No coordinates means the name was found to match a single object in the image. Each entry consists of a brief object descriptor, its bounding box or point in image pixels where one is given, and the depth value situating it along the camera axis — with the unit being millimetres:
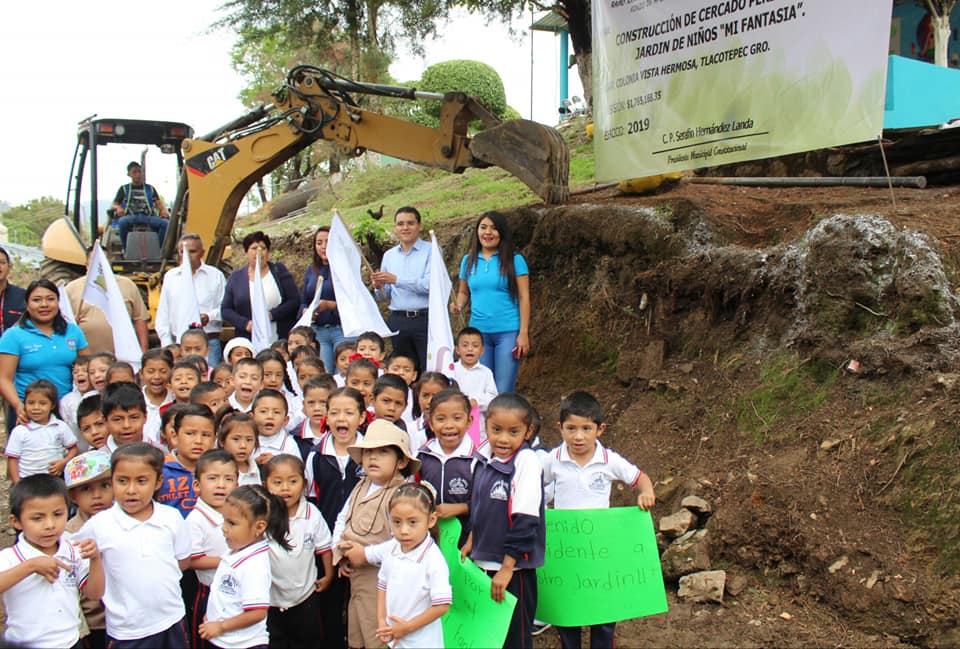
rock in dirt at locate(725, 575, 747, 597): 4461
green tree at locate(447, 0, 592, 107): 10633
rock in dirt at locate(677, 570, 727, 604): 4430
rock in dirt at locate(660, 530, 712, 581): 4605
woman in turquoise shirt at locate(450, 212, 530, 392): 6113
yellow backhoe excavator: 7691
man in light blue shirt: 6539
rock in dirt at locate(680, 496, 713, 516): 4941
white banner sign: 5074
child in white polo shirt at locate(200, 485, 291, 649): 3326
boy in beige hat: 3680
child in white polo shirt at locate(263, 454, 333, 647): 3719
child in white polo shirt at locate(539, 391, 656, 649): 3838
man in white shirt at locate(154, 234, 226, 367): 7434
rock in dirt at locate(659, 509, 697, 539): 4895
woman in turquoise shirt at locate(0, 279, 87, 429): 5613
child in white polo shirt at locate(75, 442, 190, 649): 3369
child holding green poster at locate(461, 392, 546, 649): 3512
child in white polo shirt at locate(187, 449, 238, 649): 3609
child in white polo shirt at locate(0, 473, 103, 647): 3156
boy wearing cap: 3807
